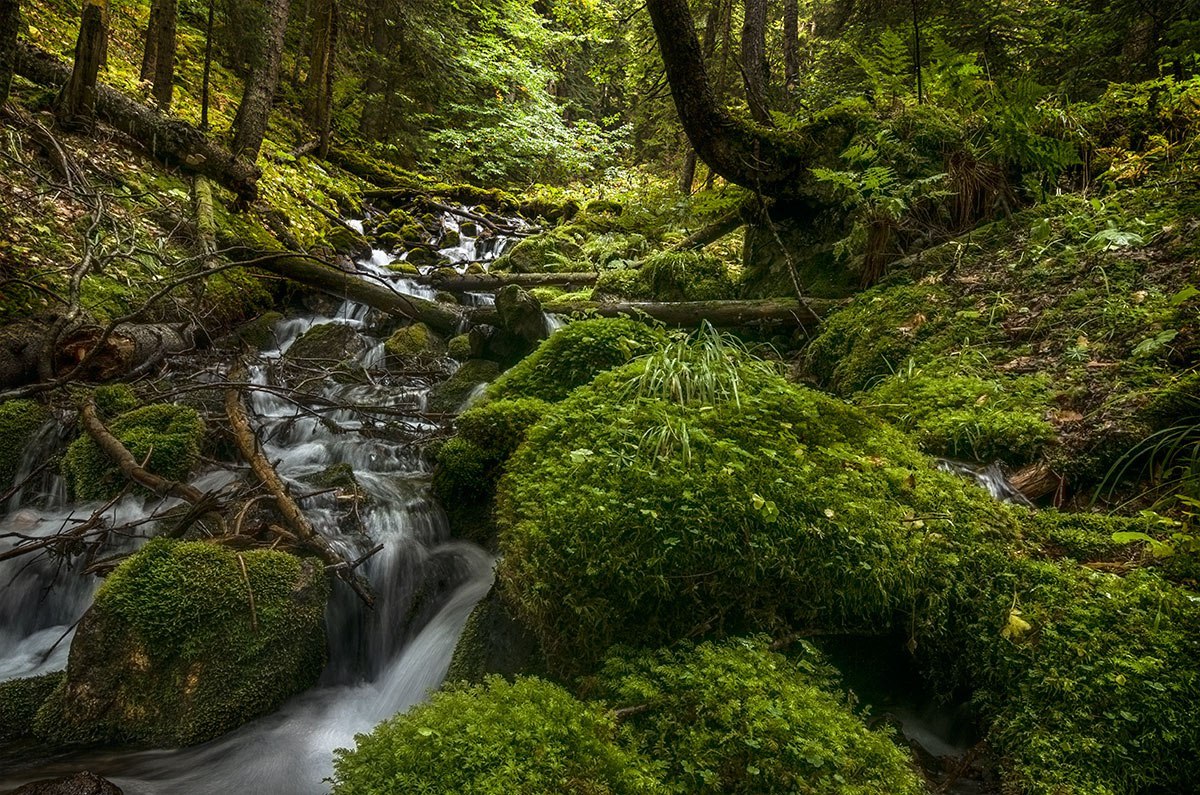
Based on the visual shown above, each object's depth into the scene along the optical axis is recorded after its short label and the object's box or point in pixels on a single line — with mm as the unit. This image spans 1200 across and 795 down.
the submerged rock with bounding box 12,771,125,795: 2354
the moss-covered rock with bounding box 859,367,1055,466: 3143
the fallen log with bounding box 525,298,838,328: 5684
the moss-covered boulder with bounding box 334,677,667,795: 1555
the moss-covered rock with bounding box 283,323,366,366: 7465
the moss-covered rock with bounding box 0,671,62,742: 3051
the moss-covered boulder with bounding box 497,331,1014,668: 2182
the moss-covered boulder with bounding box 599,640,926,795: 1625
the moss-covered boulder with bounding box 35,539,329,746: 3023
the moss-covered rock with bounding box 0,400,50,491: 4770
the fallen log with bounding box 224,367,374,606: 3766
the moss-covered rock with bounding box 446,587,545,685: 2453
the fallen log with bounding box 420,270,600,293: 9898
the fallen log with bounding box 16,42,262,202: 8266
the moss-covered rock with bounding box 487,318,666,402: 4293
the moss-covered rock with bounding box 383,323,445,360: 7566
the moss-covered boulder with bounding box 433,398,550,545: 4074
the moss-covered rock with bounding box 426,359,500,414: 6023
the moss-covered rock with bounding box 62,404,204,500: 4488
